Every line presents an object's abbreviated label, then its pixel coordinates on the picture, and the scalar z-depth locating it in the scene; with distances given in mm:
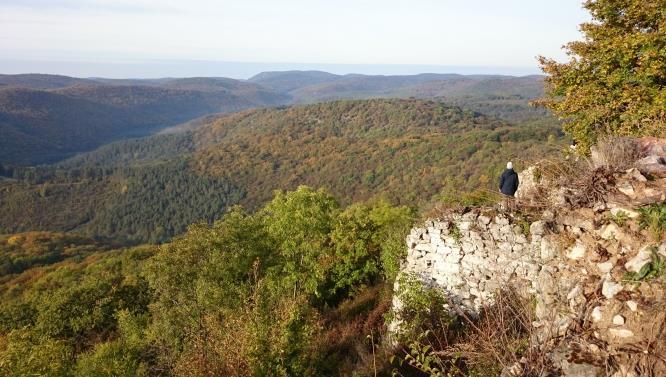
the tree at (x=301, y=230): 19156
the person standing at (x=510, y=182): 10961
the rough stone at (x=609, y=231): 6398
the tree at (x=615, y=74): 11688
